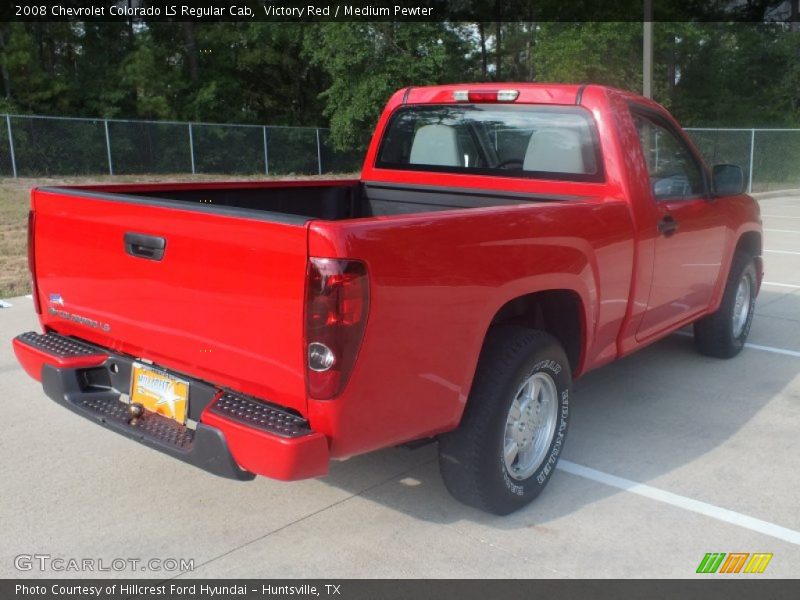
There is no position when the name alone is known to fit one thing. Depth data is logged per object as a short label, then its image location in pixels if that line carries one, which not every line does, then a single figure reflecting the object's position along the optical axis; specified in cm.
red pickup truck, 268
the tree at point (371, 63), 2852
